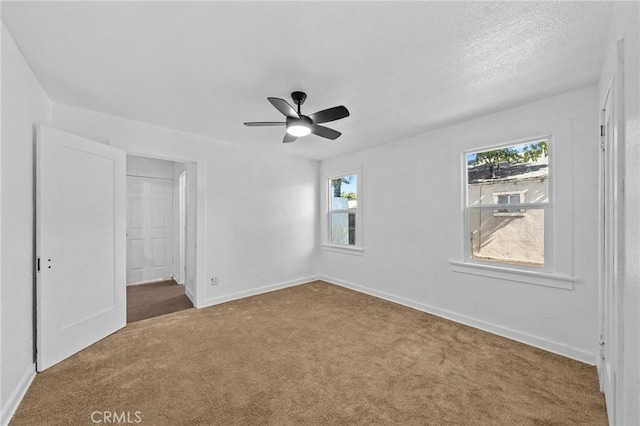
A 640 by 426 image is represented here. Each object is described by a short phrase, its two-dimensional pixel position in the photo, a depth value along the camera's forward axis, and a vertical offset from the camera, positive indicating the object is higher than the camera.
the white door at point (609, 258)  1.28 -0.30
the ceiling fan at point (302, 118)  2.20 +0.85
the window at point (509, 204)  2.74 +0.10
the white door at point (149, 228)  5.21 -0.33
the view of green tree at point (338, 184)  5.07 +0.57
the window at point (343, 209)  4.91 +0.07
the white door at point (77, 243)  2.28 -0.30
